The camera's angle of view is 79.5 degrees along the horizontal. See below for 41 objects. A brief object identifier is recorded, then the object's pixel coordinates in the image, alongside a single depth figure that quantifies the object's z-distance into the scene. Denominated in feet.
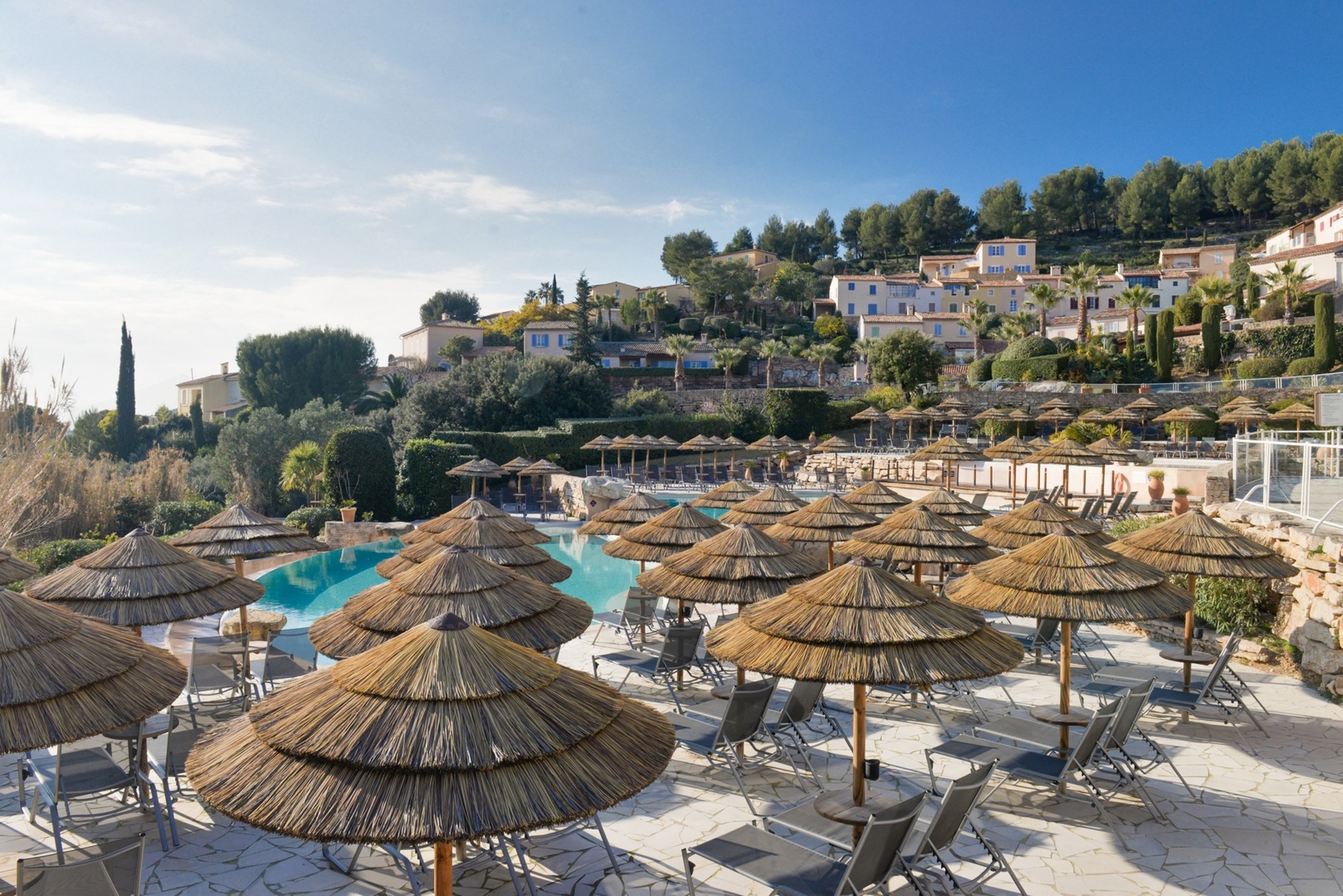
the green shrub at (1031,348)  168.76
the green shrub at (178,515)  77.87
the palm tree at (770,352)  195.79
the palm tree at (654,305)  255.29
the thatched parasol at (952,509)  42.80
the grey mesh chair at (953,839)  16.15
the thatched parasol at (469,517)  37.63
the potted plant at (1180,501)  58.85
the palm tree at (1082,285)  179.73
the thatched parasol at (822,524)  38.04
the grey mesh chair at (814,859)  14.92
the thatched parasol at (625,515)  41.24
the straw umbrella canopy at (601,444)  121.39
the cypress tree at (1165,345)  159.53
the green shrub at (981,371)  173.06
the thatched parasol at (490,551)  30.73
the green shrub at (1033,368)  162.09
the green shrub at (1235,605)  36.65
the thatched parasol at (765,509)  41.98
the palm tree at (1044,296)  188.24
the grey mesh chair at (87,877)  13.83
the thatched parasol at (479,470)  91.40
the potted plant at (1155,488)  74.13
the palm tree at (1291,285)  162.98
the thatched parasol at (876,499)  46.03
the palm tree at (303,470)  97.19
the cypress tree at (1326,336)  143.02
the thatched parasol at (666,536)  34.53
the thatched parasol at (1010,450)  72.90
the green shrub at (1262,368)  149.59
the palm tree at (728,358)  194.70
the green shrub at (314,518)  84.07
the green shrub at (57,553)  56.90
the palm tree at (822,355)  198.35
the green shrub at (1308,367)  143.95
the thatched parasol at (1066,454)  73.20
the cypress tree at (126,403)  166.71
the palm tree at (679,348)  191.72
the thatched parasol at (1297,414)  96.91
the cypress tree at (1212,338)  161.27
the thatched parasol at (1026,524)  35.29
